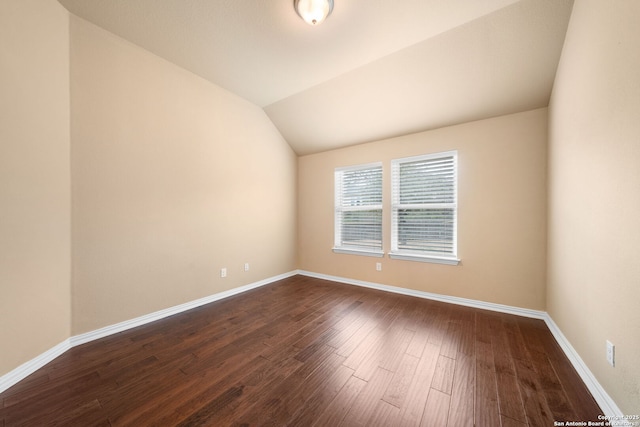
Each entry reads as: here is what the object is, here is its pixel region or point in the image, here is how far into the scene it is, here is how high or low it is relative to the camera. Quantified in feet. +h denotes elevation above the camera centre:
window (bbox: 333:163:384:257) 12.03 +0.01
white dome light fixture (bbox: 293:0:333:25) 5.80 +5.47
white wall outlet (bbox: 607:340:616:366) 4.06 -2.67
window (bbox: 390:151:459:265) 9.92 +0.13
